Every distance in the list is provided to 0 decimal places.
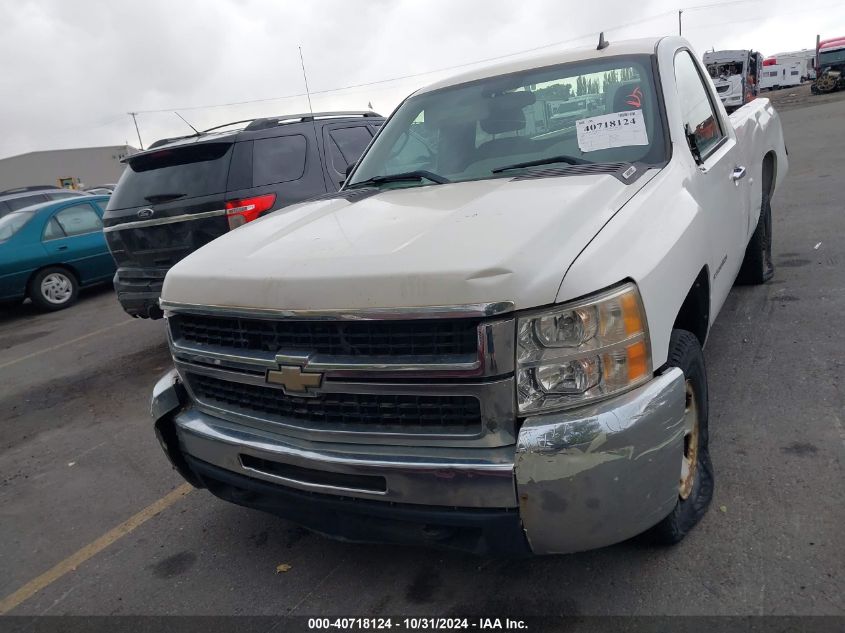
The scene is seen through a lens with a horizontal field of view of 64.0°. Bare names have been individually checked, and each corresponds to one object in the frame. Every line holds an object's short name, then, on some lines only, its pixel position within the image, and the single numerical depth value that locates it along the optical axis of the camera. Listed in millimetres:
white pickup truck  2008
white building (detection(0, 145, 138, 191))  55875
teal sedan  9625
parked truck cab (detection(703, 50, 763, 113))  31703
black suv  5465
